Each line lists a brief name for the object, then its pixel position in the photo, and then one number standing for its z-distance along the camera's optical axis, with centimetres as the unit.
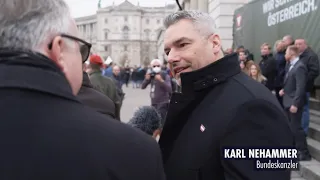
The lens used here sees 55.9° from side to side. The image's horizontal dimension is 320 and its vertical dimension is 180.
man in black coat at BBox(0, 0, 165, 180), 71
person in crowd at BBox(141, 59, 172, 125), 603
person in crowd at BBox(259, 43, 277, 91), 570
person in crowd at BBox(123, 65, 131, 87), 2575
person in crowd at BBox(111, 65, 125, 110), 858
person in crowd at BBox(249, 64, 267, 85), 521
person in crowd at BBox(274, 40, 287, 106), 564
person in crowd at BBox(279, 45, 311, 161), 437
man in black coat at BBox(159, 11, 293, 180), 119
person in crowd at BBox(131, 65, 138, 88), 2472
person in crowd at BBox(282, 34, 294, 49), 531
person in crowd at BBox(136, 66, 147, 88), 2468
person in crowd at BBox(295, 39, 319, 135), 453
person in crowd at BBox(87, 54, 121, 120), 449
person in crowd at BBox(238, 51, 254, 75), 542
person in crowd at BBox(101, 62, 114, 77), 898
